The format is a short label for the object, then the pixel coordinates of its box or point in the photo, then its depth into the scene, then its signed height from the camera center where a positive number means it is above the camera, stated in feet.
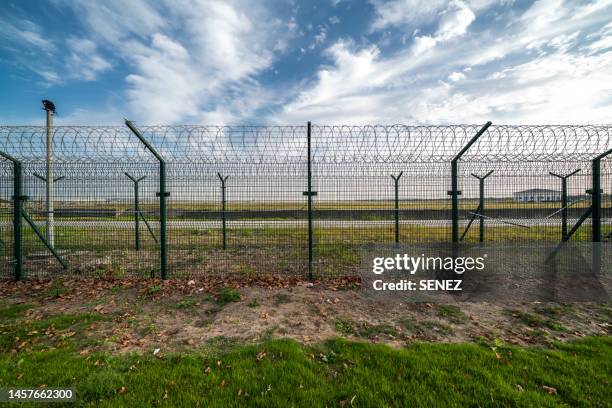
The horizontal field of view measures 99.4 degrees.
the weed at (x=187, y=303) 15.43 -5.97
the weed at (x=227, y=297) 16.05 -5.83
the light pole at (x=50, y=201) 25.62 +0.42
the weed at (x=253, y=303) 15.45 -5.96
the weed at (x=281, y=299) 15.96 -5.98
